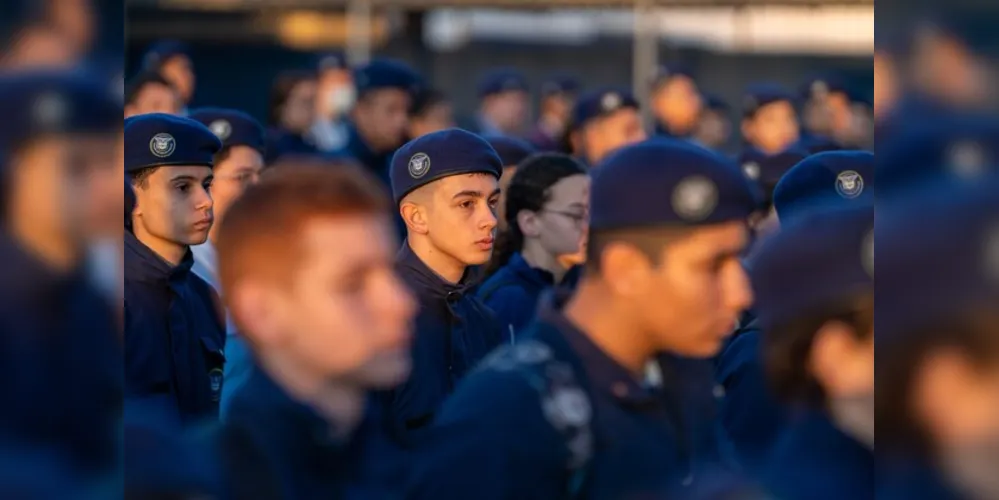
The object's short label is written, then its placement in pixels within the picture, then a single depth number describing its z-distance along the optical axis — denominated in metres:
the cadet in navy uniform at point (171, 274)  9.68
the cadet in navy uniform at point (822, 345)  5.33
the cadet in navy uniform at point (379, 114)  19.12
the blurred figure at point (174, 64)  21.87
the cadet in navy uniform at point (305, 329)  5.19
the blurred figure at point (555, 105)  29.48
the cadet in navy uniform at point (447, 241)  10.09
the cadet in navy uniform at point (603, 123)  20.54
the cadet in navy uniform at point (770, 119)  22.21
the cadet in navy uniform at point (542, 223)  12.43
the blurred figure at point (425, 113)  22.10
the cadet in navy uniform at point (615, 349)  5.45
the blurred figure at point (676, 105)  25.67
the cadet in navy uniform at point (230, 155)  12.30
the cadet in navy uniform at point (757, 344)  8.21
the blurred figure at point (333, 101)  25.64
